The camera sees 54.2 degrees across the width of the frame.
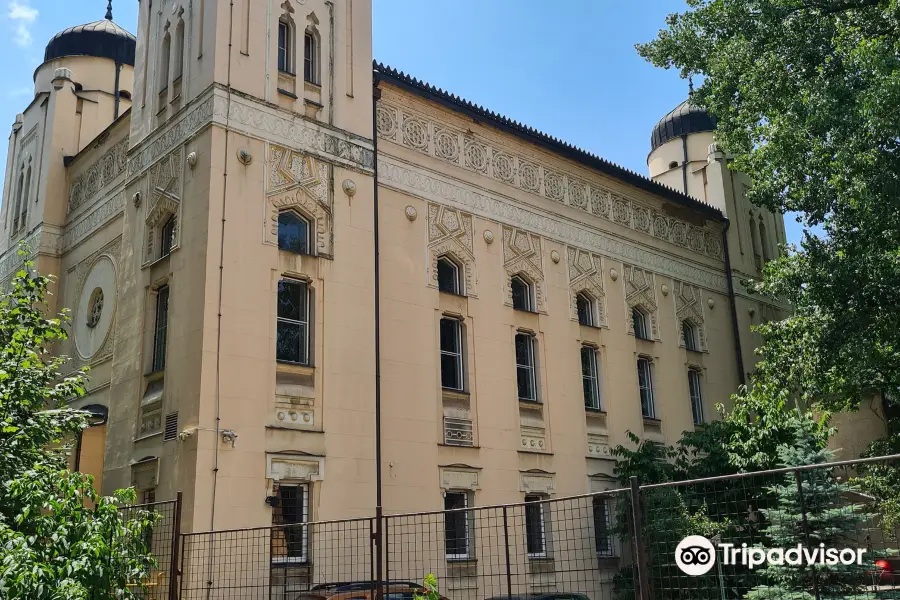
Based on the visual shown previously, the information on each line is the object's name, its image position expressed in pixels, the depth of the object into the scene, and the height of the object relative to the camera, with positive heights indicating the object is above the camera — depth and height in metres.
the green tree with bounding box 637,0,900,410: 14.58 +6.71
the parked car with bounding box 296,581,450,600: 11.61 -0.28
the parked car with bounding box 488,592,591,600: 11.48 -0.42
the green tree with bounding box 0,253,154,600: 7.34 +0.71
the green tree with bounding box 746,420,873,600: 8.82 +0.35
